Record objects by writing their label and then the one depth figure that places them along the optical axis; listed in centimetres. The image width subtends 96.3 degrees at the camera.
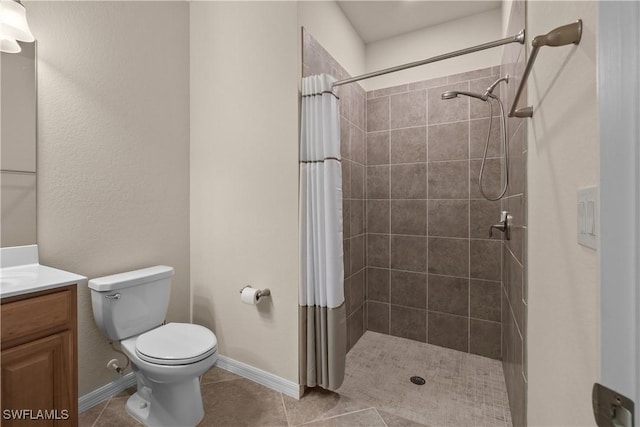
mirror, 143
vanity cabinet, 107
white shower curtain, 172
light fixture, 135
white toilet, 143
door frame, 33
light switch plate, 55
